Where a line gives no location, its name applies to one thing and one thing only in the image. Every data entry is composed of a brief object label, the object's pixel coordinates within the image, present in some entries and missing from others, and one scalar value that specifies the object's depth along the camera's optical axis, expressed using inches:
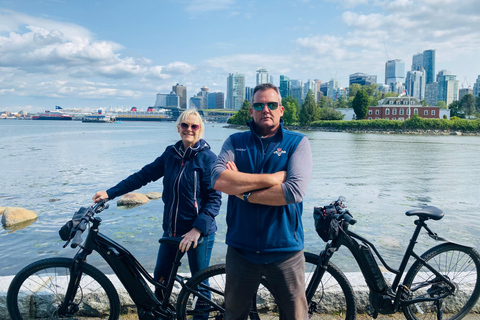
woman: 139.9
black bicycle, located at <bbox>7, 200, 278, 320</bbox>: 125.7
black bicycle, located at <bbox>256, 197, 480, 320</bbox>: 124.0
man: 98.8
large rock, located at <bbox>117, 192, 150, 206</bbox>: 493.4
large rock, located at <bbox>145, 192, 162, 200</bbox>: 532.3
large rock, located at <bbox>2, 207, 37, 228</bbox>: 391.8
